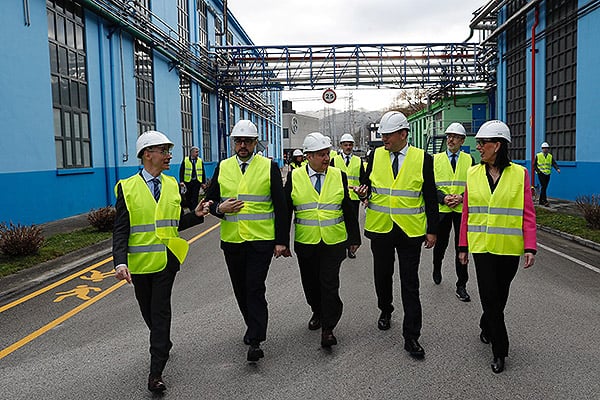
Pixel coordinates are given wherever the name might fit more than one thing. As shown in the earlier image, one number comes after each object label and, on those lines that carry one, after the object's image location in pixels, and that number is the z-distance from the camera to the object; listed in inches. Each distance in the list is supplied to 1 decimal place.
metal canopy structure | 1044.5
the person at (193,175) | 581.8
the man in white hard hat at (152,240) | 164.6
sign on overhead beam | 1066.2
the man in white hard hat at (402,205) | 197.9
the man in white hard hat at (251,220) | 188.9
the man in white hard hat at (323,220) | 198.1
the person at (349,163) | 410.2
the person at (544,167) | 648.4
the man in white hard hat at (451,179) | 263.1
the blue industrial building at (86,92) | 506.0
